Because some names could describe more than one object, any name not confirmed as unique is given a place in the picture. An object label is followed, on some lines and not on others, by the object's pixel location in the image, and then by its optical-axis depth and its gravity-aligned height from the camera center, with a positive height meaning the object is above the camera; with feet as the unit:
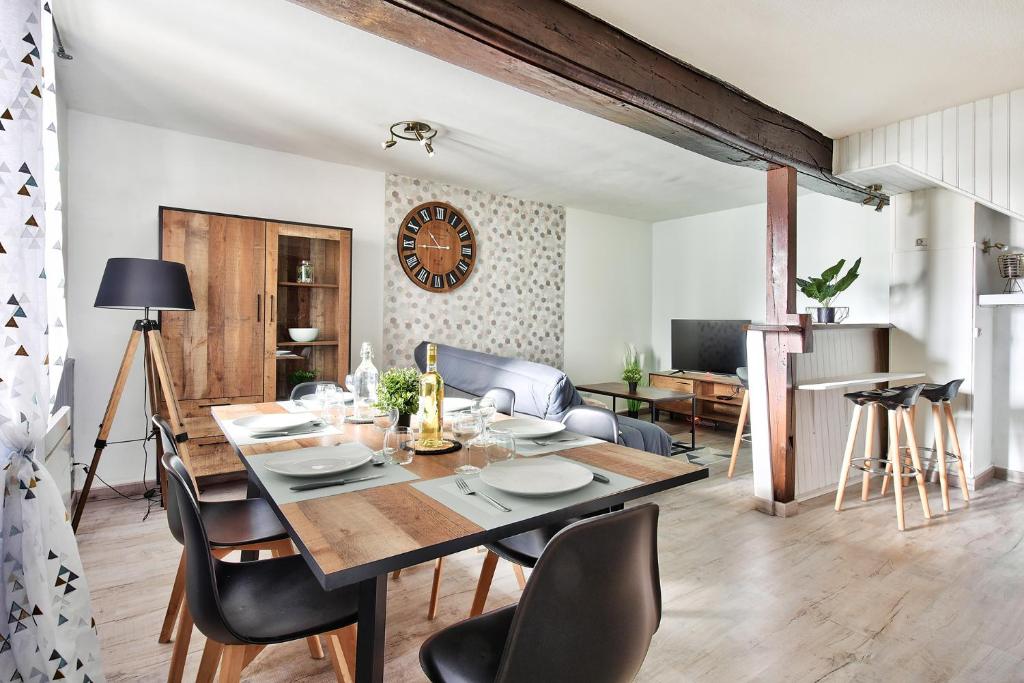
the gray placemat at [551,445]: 5.29 -1.06
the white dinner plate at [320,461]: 4.39 -1.07
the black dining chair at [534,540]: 5.41 -2.07
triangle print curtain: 4.18 -0.72
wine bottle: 5.25 -0.67
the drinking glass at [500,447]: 5.00 -1.06
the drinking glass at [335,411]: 6.63 -0.93
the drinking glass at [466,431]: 4.98 -0.83
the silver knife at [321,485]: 4.19 -1.15
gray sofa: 9.24 -0.86
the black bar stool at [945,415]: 10.64 -1.44
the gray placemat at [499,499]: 3.62 -1.17
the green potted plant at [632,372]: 17.69 -0.98
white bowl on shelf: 12.57 +0.14
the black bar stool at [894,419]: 9.97 -1.37
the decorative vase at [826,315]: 11.89 +0.70
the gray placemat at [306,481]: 4.05 -1.15
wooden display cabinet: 11.17 +0.60
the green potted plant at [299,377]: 12.59 -0.87
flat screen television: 18.14 -0.05
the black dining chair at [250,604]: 3.78 -2.08
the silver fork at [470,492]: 3.79 -1.15
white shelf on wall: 10.93 +1.01
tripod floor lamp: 9.22 +0.67
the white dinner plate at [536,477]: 3.99 -1.08
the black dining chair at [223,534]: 5.07 -2.04
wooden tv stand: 17.37 -1.64
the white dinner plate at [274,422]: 6.03 -0.97
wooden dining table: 3.05 -1.21
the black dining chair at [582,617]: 2.98 -1.63
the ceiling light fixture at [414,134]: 11.22 +4.54
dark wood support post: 10.37 +0.52
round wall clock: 15.52 +2.85
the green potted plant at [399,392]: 5.74 -0.55
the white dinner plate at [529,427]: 5.72 -0.95
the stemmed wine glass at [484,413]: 5.09 -0.69
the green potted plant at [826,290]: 11.60 +1.25
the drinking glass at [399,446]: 4.95 -1.01
